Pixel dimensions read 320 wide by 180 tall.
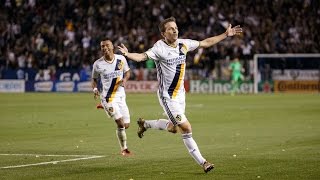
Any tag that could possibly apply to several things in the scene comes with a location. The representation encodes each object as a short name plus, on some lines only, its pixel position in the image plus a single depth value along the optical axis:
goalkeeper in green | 47.53
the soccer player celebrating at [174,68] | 13.91
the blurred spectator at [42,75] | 52.76
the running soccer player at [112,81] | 17.56
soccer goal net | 47.06
